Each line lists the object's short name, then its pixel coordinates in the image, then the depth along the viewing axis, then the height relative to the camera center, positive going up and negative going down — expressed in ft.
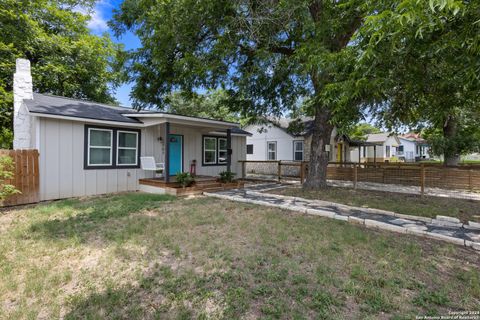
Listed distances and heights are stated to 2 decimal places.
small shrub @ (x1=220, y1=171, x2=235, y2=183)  34.12 -2.11
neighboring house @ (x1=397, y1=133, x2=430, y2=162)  120.78 +6.13
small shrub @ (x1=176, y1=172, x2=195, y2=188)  29.07 -1.99
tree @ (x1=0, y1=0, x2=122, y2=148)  47.32 +23.31
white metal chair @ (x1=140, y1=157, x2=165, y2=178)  30.58 -0.41
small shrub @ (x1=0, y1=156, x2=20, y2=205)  20.24 -1.22
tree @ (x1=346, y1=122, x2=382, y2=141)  99.76 +15.57
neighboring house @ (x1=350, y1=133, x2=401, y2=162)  85.55 +4.02
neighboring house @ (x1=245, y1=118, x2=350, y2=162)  53.78 +3.72
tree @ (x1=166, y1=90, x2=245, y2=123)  75.83 +16.36
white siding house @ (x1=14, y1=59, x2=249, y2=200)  25.08 +2.57
